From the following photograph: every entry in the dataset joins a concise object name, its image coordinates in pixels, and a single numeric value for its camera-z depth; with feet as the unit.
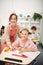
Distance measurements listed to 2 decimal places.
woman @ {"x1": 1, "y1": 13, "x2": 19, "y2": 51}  5.04
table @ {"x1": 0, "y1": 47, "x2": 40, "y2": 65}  3.10
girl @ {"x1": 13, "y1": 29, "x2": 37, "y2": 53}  4.19
